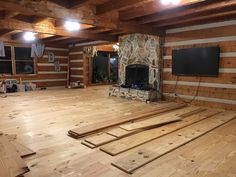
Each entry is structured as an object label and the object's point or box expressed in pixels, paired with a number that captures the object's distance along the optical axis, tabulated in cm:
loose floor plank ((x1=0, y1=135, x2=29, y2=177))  202
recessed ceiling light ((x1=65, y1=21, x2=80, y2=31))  544
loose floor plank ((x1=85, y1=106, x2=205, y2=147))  305
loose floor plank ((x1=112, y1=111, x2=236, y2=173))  239
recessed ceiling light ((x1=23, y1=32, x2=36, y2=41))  772
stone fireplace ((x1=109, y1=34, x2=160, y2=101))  643
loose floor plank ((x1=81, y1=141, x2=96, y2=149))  289
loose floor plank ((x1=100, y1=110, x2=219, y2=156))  279
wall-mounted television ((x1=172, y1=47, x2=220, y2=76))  525
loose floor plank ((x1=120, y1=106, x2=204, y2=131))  363
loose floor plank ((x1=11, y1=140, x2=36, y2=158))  258
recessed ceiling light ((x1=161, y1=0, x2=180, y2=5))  365
